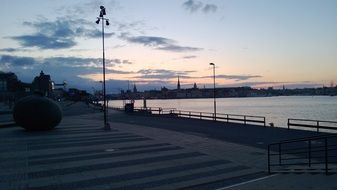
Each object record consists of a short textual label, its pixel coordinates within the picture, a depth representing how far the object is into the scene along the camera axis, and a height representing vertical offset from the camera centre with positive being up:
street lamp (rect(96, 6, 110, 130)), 31.58 +6.41
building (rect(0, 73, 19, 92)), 127.25 +4.97
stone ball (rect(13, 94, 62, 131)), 28.92 -1.13
